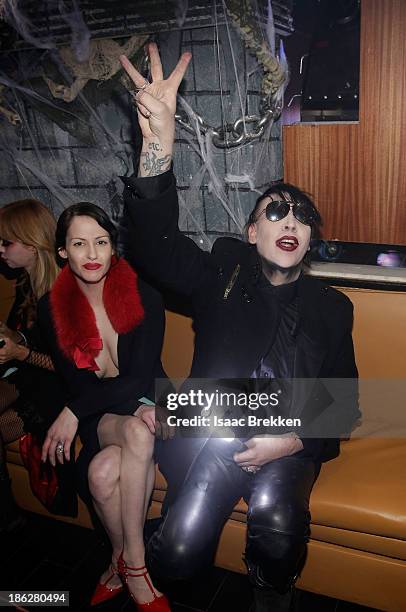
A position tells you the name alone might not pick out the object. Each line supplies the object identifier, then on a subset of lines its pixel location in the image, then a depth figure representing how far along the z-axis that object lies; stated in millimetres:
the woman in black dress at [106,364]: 1988
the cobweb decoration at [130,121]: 2578
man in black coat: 1789
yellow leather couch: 1841
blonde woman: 2424
